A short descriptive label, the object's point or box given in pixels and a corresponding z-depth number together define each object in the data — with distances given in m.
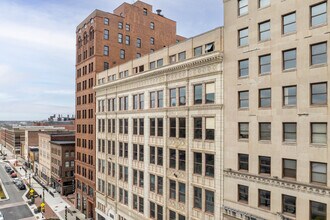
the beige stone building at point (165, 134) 30.33
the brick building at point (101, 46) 54.69
